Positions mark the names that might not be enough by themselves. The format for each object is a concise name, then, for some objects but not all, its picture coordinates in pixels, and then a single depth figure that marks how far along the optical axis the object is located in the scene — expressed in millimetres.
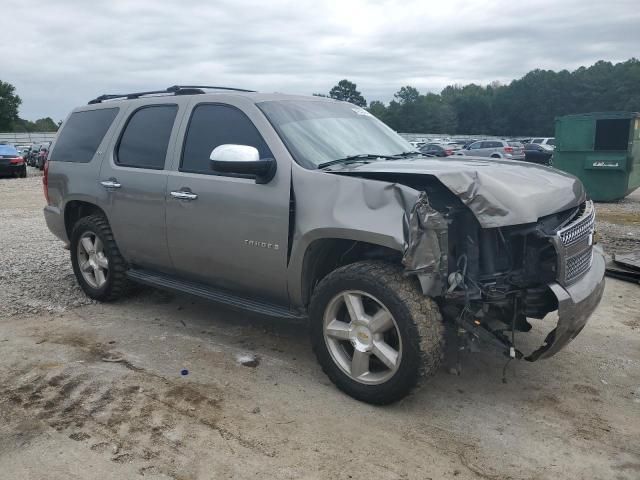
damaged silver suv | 3318
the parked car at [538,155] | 27766
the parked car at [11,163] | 24078
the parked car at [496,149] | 27578
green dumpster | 13820
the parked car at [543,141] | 35631
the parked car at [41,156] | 29891
